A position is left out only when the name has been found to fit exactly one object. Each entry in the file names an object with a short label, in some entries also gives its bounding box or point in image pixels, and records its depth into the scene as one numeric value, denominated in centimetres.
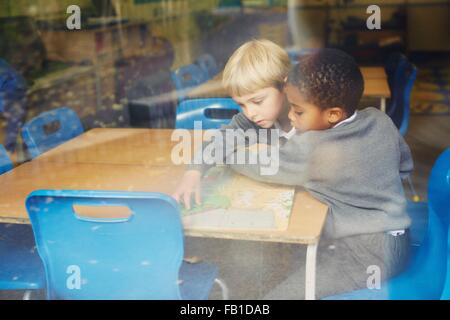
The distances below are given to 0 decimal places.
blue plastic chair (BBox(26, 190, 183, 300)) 148
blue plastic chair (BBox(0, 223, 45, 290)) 198
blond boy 193
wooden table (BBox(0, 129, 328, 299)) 161
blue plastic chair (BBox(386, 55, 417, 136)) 311
